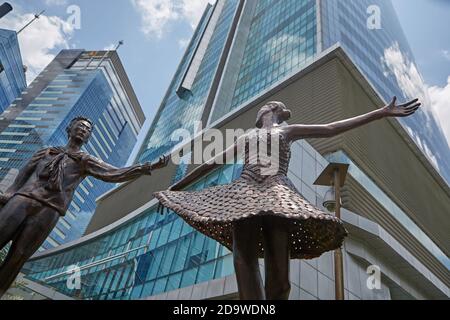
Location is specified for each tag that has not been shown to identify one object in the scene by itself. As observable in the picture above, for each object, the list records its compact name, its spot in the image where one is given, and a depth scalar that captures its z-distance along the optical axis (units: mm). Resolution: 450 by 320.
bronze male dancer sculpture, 2713
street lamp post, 5707
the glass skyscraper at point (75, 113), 91250
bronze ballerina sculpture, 2316
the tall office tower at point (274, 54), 32094
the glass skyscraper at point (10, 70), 71625
